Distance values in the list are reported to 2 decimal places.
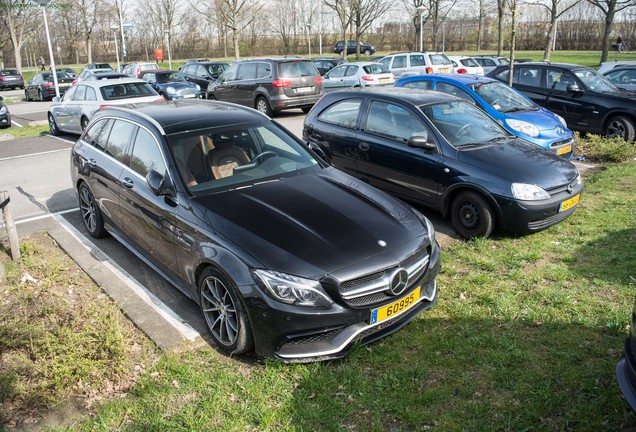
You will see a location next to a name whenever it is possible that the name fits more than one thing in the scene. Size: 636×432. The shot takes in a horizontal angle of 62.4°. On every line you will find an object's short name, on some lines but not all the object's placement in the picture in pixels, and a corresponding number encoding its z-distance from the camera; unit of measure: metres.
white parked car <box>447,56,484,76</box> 23.42
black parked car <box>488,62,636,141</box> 11.03
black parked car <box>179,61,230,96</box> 23.47
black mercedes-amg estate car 3.64
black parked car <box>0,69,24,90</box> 41.72
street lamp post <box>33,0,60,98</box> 15.95
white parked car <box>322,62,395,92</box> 20.77
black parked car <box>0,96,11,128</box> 17.98
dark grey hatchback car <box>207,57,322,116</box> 16.31
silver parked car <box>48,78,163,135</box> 13.57
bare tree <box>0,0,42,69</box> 47.53
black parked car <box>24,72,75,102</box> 29.56
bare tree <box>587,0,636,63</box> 24.92
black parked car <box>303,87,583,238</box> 5.97
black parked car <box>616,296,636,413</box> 2.59
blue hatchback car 9.09
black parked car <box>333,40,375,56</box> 60.26
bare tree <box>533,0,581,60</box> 27.49
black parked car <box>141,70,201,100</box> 20.06
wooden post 5.65
